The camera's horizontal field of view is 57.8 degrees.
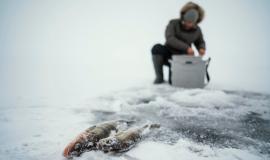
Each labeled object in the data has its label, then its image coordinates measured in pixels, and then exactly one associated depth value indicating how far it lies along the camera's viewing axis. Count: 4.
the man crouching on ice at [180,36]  4.17
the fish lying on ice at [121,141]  1.45
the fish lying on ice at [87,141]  1.42
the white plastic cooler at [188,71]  3.78
